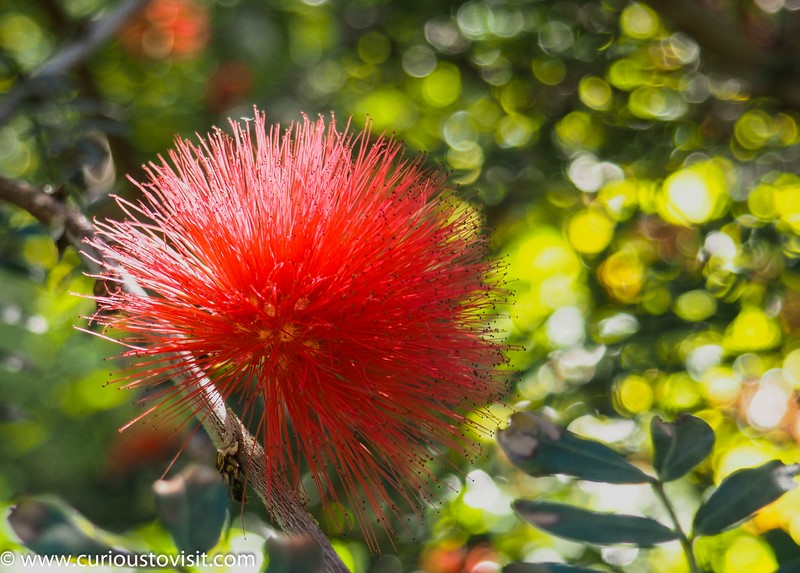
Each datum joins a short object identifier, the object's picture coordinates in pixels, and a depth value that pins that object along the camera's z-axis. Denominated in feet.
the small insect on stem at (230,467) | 1.20
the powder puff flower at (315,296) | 1.28
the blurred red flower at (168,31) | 3.19
